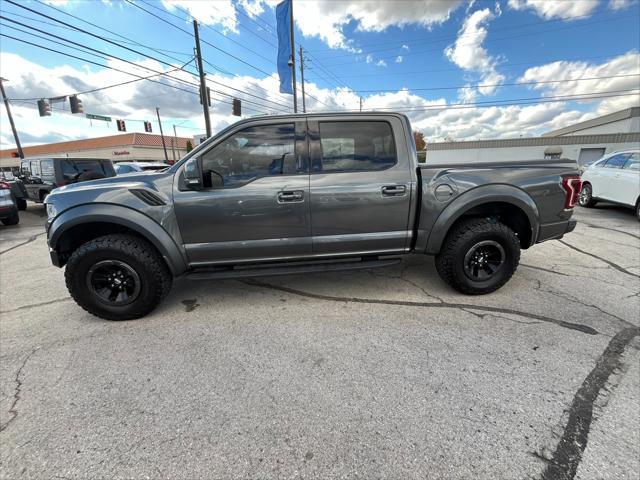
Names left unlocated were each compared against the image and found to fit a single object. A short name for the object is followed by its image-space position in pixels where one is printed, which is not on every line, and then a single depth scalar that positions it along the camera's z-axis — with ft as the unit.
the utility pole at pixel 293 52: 49.36
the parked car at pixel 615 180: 24.30
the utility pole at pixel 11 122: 66.68
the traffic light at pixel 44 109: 63.21
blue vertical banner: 49.06
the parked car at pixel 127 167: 48.83
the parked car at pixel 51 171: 32.81
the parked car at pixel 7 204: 25.98
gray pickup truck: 9.83
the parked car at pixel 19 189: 32.86
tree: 234.79
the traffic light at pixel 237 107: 60.95
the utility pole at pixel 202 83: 48.57
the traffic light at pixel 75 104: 58.18
